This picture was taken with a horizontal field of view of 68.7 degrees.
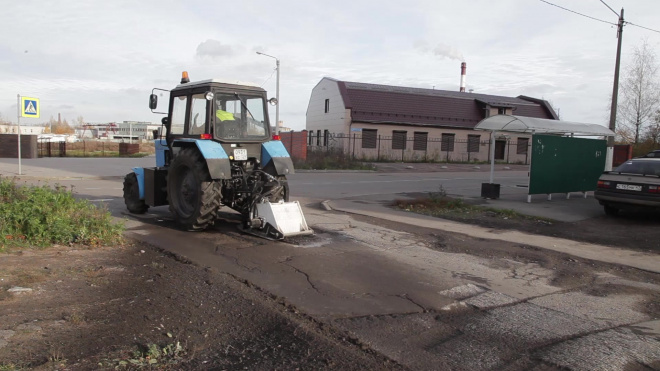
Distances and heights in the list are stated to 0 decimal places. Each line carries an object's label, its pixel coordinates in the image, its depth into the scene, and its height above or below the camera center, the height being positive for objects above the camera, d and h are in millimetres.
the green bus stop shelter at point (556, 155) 14055 +52
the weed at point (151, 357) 3475 -1591
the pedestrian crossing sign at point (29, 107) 19342 +1267
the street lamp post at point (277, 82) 31738 +4283
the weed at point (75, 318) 4266 -1599
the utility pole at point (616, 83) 17062 +2693
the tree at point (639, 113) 26625 +2585
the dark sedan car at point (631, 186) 10539 -624
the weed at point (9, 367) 3316 -1587
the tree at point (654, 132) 25984 +1536
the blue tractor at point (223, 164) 8016 -326
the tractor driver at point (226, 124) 8469 +364
